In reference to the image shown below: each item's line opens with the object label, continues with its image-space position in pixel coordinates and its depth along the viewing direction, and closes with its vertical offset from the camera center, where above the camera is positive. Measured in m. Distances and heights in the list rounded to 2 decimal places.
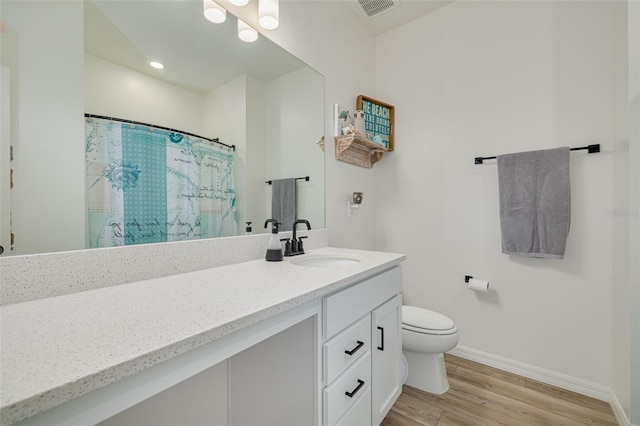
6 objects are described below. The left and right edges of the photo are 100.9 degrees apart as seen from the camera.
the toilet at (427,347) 1.57 -0.81
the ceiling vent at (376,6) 2.03 +1.63
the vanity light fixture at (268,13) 1.34 +1.02
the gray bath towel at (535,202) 1.62 +0.07
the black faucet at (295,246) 1.47 -0.19
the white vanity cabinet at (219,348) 0.43 -0.29
